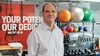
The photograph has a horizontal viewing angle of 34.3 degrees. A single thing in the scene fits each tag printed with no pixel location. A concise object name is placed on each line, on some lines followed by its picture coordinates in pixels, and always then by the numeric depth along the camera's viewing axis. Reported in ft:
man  6.25
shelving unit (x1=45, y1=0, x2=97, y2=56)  16.11
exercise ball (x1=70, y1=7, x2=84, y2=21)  15.38
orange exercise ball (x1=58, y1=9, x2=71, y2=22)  14.99
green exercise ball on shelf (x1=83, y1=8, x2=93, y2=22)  16.07
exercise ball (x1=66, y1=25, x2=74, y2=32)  15.87
